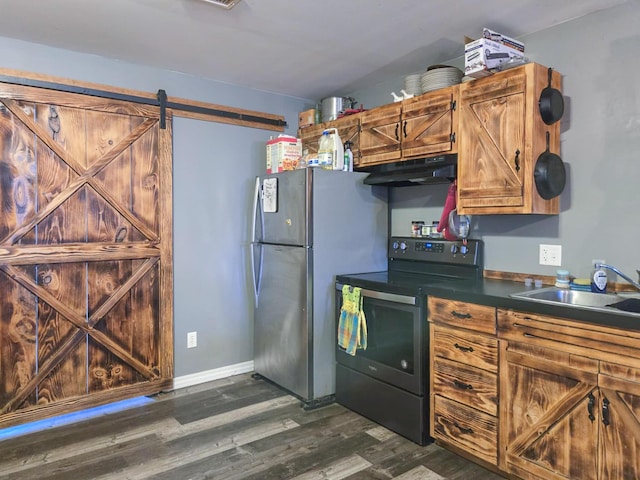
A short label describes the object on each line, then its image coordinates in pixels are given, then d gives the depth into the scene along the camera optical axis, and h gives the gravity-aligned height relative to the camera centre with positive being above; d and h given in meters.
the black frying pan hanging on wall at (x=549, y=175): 2.23 +0.30
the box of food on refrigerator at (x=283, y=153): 3.35 +0.61
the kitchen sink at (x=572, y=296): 2.09 -0.33
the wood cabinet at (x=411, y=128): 2.62 +0.68
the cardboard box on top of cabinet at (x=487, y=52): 2.29 +0.97
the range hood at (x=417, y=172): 2.59 +0.37
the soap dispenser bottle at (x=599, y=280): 2.14 -0.24
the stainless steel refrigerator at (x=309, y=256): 2.94 -0.19
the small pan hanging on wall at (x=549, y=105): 2.24 +0.66
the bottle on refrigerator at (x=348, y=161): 3.16 +0.51
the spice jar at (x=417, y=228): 3.14 +0.02
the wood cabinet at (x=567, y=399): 1.68 -0.72
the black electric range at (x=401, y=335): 2.44 -0.63
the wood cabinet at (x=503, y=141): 2.22 +0.49
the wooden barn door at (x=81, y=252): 2.69 -0.15
